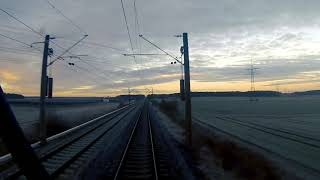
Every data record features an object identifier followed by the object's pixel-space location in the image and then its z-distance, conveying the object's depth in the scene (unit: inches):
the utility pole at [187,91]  541.9
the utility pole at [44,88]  544.0
